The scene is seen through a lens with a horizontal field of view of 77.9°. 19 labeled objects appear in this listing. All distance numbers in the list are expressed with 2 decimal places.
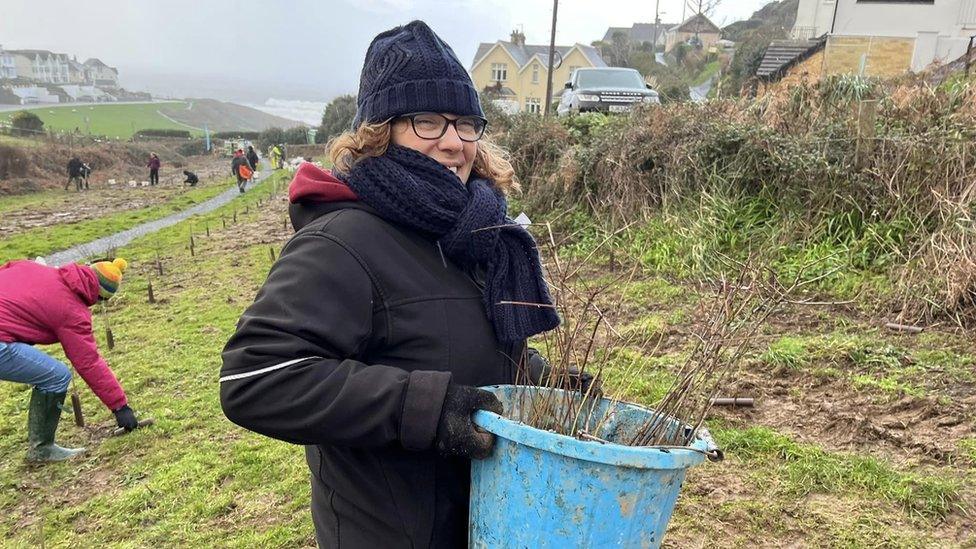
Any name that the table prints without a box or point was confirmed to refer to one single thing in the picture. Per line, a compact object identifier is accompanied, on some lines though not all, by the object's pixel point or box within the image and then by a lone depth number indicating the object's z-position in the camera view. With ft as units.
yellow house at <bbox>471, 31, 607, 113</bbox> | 174.40
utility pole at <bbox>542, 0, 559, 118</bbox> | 84.38
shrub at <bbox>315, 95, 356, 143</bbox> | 169.82
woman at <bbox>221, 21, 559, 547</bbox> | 4.01
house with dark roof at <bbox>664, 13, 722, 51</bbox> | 231.50
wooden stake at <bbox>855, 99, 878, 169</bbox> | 21.59
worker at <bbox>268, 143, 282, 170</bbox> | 119.60
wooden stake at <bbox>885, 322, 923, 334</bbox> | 16.65
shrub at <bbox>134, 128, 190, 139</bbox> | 202.69
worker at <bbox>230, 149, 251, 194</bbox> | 83.83
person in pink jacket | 12.97
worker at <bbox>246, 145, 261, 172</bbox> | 101.33
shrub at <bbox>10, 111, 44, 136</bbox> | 133.08
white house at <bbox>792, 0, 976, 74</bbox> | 63.82
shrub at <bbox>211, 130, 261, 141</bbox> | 223.10
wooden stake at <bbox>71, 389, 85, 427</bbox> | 15.87
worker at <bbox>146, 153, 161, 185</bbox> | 101.86
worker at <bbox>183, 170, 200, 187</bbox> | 98.48
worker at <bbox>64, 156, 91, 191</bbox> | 93.40
